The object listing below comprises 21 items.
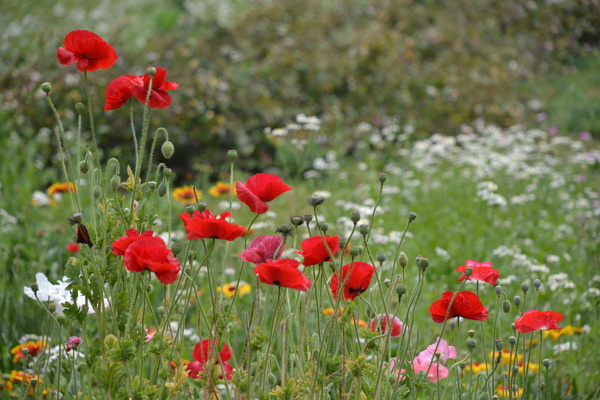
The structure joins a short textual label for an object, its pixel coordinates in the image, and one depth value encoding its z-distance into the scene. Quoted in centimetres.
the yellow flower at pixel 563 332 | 507
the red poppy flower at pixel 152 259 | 431
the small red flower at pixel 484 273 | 448
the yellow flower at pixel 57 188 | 682
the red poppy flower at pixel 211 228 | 432
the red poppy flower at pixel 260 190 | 439
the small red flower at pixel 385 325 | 452
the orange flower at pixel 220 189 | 710
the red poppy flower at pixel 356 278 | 443
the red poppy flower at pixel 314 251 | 439
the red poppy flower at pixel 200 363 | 458
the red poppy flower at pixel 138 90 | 445
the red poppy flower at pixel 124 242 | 434
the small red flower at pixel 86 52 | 443
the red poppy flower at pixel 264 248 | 442
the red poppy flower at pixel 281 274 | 431
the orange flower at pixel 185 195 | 671
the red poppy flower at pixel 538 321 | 445
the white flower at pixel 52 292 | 458
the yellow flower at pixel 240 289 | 530
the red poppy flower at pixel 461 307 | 442
